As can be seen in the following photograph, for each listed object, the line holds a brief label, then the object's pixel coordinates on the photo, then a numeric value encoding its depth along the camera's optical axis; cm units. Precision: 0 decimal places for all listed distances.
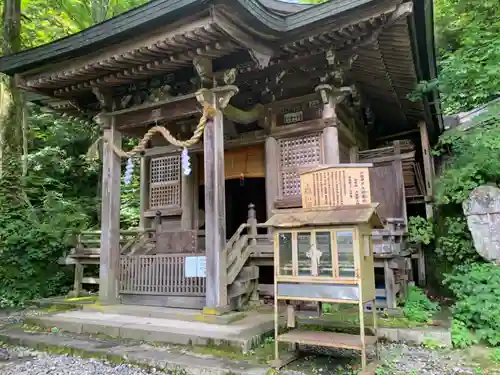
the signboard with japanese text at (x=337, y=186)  398
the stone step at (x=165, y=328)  473
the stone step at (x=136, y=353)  398
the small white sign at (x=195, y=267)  611
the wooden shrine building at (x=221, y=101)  541
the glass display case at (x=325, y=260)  377
